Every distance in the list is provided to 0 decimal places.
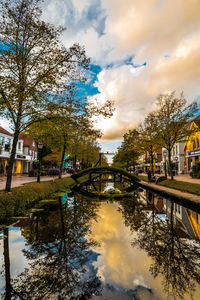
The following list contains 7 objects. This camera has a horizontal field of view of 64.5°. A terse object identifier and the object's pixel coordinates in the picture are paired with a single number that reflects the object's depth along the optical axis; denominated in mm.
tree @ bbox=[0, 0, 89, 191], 8367
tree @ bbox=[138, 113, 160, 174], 21797
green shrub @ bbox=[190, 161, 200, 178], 24438
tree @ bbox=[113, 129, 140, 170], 44188
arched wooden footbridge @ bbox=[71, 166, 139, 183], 21000
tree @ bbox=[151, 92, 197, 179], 19438
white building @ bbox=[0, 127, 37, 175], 32906
